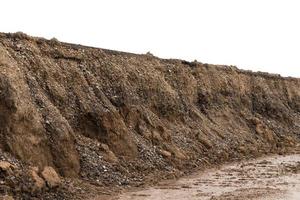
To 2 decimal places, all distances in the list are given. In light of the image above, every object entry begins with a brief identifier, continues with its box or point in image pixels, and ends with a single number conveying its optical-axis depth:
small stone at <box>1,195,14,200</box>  14.58
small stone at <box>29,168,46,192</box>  15.81
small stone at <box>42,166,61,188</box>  16.48
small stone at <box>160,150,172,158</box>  23.38
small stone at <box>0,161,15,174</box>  15.61
